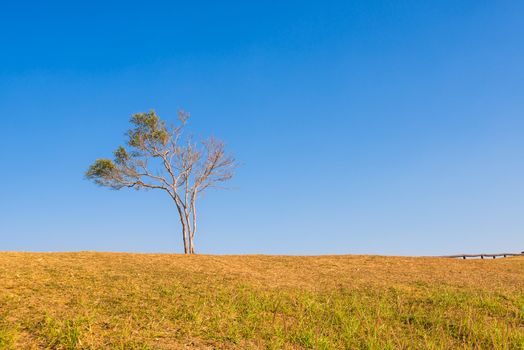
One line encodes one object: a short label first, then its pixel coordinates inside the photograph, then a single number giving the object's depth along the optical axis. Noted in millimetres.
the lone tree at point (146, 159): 33294
